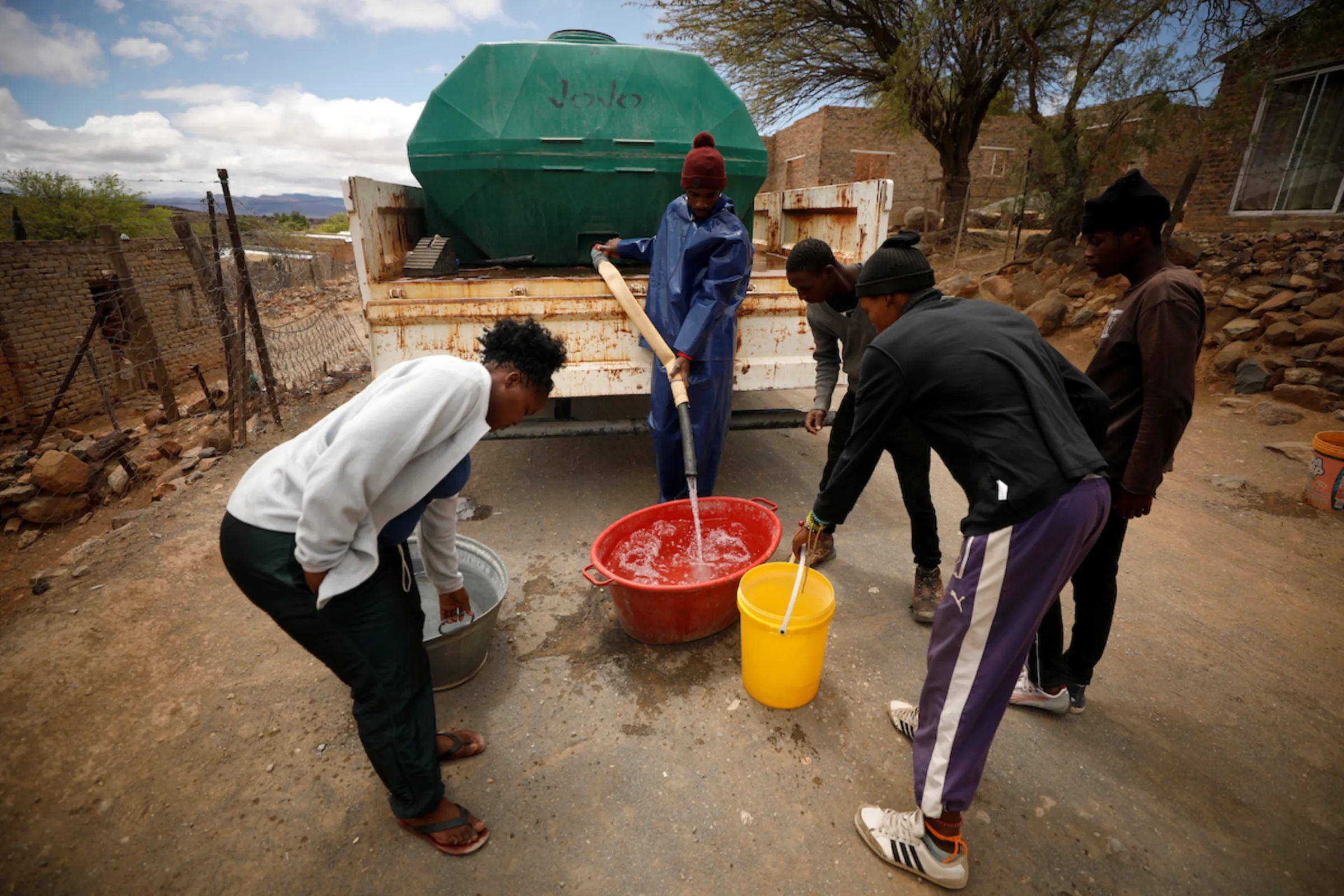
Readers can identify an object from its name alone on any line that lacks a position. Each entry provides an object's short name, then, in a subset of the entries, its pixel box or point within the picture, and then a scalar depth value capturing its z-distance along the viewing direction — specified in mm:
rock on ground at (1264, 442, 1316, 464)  4254
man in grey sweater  2441
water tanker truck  3025
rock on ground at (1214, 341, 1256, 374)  5785
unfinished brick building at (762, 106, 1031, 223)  13883
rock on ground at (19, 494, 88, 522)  4727
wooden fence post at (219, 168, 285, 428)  4312
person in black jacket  1320
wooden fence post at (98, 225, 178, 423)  6914
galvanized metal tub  2068
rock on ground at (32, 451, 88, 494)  4887
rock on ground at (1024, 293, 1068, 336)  7289
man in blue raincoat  2738
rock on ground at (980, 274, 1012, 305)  8375
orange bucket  3473
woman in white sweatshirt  1240
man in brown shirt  1671
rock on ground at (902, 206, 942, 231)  12414
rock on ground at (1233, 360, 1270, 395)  5480
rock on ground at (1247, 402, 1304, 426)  4938
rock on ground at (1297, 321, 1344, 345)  5328
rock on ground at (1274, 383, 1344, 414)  4965
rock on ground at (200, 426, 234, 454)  4586
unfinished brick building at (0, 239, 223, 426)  7607
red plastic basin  2211
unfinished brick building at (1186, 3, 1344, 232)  6965
